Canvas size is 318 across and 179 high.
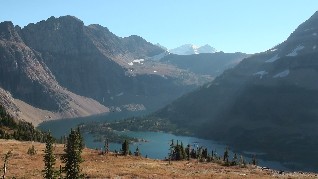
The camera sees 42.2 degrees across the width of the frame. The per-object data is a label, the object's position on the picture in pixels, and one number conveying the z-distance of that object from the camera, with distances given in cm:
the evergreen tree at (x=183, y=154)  17948
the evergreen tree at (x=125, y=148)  16232
